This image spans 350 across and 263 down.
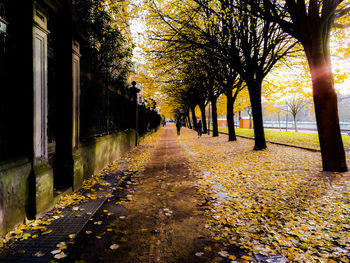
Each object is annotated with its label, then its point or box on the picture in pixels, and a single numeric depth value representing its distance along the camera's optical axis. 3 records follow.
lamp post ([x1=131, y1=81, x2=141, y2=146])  14.65
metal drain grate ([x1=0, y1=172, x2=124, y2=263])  2.55
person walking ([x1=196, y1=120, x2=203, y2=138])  21.37
